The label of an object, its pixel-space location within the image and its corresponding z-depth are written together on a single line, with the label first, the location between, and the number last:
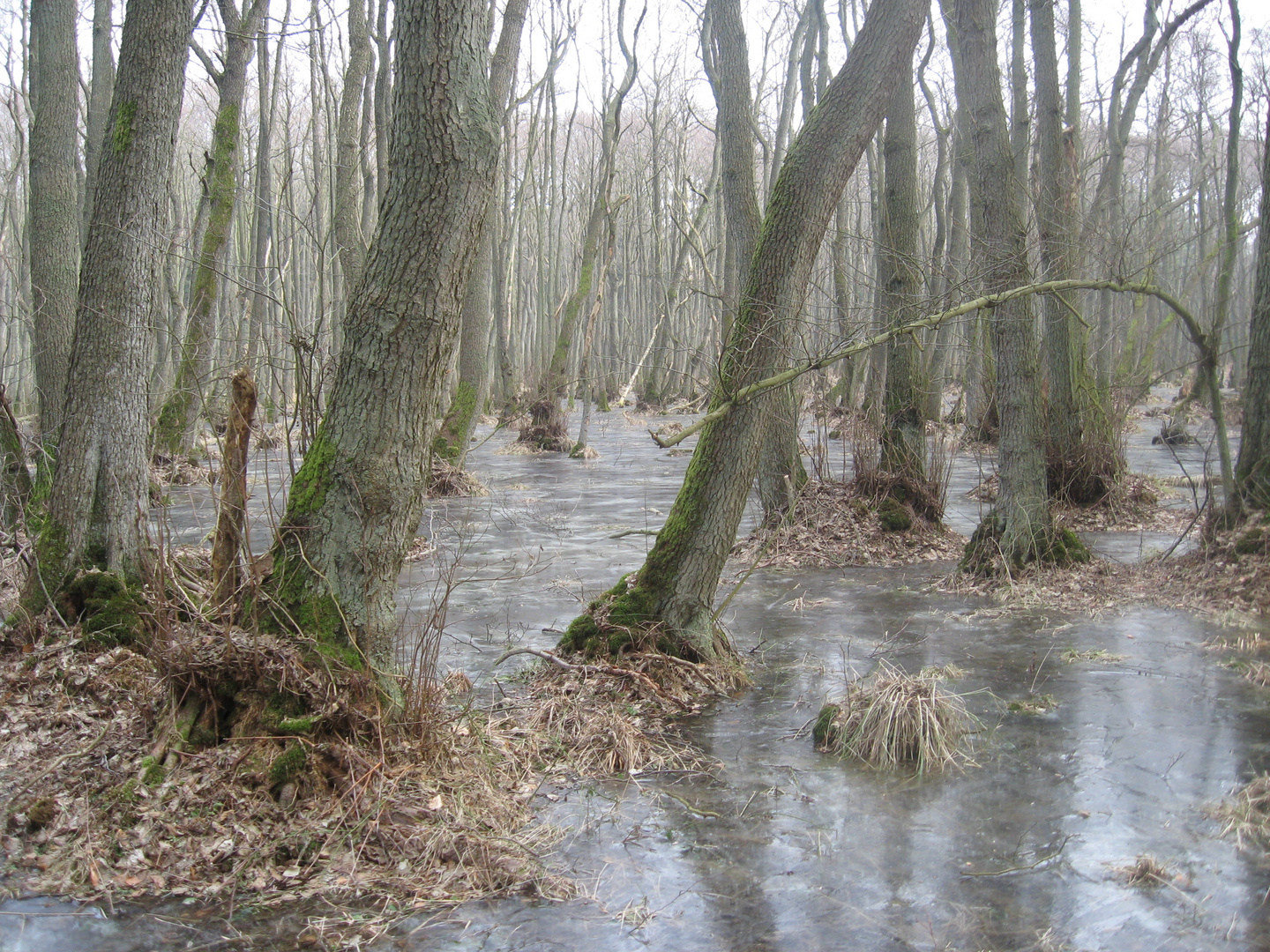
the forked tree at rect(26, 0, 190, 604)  5.58
